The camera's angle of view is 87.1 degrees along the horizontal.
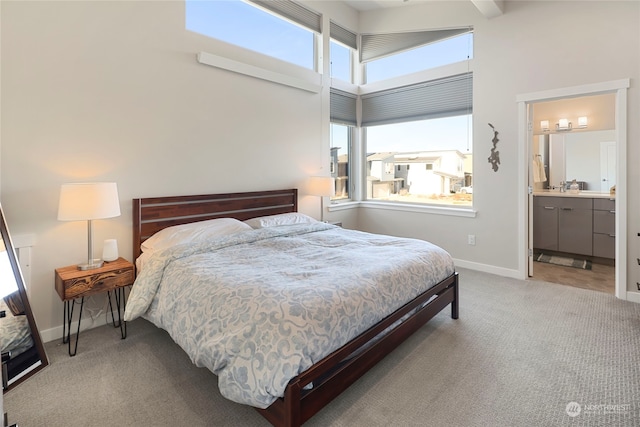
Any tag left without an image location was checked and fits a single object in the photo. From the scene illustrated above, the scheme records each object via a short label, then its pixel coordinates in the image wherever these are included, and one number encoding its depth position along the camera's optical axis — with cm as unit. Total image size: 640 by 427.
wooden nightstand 232
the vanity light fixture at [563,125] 488
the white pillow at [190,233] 283
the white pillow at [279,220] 356
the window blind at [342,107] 486
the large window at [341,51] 482
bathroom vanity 438
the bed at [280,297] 151
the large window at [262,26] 341
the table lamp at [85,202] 235
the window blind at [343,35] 476
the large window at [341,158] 505
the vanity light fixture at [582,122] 474
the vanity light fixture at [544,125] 507
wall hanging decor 395
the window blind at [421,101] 425
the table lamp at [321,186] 423
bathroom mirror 464
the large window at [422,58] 425
